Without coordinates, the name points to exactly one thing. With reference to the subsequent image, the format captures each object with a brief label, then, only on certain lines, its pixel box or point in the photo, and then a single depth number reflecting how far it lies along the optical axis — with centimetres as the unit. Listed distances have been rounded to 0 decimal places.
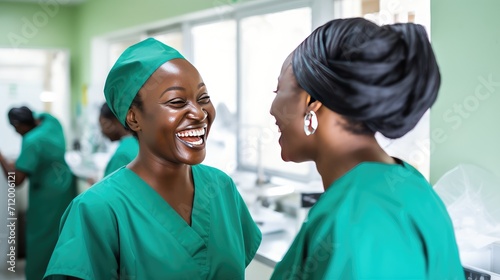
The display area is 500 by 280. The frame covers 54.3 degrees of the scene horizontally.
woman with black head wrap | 74
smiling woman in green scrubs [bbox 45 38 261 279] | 115
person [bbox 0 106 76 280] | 339
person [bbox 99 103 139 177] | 236
